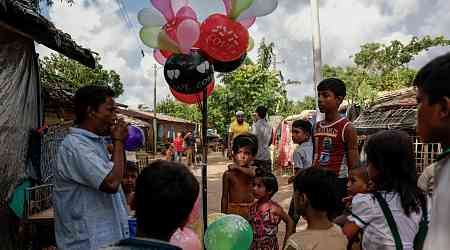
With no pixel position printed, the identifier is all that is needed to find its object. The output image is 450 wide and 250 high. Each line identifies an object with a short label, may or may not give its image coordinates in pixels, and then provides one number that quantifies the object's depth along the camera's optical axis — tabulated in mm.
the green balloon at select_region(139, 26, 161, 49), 4023
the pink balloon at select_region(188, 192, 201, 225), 3632
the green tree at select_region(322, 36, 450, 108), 23109
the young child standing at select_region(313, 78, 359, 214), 3176
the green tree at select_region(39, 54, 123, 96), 22836
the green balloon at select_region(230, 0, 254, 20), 3842
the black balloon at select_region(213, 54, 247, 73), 4245
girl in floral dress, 3082
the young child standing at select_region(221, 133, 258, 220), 3617
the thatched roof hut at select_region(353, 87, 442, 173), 6926
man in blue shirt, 1999
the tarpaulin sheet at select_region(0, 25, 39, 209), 3820
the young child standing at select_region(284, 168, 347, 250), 2002
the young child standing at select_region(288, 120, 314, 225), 3908
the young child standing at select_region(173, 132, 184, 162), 18422
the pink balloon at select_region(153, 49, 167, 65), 4402
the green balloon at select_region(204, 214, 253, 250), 2682
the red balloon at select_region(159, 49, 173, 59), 4155
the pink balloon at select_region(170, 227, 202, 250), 2428
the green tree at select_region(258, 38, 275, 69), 25438
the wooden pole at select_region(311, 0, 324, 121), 7089
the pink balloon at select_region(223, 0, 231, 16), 3907
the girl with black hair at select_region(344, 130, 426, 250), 1961
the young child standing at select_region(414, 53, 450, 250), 1074
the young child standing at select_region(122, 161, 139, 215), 3772
